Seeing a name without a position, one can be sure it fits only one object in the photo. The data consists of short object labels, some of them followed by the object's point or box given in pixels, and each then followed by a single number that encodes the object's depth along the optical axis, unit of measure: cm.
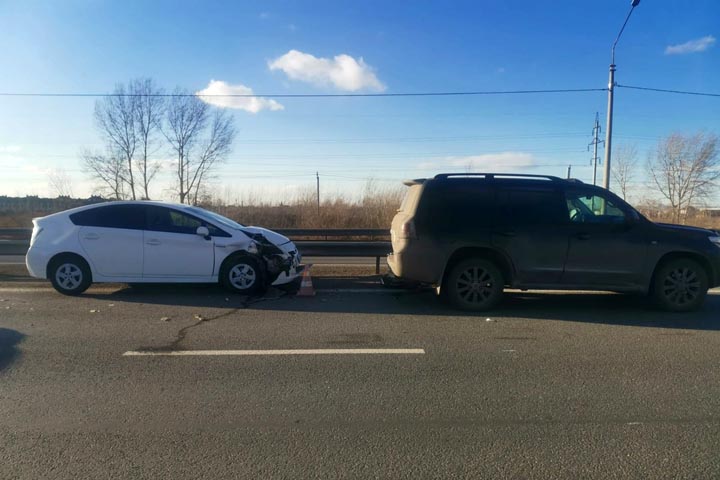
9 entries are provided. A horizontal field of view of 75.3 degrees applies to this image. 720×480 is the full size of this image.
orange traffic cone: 816
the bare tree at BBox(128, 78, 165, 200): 3738
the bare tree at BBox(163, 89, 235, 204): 3822
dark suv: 689
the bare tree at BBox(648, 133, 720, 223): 3706
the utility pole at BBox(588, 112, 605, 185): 4049
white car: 784
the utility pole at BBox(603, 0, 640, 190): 1670
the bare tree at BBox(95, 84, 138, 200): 3743
